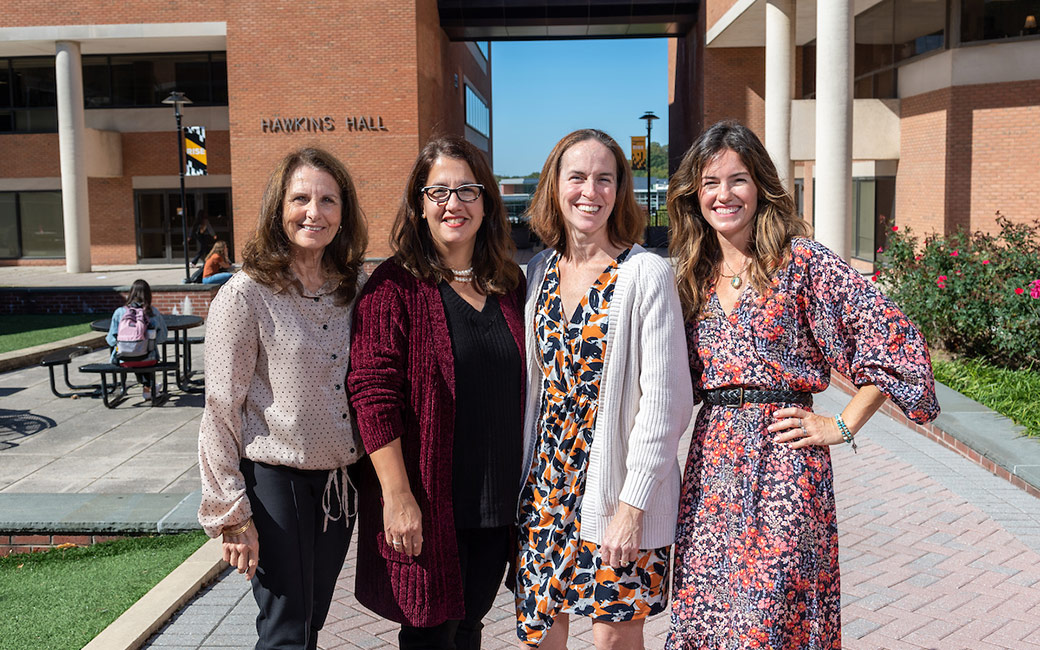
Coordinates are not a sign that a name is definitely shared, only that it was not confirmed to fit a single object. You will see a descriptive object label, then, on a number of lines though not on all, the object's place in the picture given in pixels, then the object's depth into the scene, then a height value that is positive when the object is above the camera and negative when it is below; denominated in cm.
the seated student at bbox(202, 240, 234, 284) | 1628 -40
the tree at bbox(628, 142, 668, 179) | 9491 +757
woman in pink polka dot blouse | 289 -50
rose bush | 876 -61
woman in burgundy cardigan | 285 -49
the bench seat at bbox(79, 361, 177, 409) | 1019 -140
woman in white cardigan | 279 -52
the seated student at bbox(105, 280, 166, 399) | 1033 -102
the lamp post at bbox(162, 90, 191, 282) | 2147 +306
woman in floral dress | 281 -50
